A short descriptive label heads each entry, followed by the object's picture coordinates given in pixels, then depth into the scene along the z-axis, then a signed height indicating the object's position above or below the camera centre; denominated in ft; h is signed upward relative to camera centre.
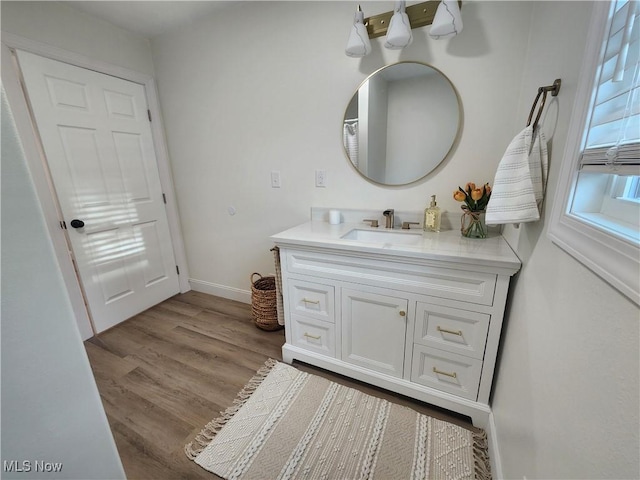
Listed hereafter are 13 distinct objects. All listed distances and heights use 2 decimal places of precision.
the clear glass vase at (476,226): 4.61 -0.99
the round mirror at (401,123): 4.87 +0.91
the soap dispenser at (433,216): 5.03 -0.88
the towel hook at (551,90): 2.78 +0.79
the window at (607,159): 1.65 +0.04
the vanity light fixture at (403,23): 4.03 +2.38
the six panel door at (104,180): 5.74 -0.06
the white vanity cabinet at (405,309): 3.81 -2.25
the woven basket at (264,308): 6.62 -3.31
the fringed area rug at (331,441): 3.72 -4.06
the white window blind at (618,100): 1.71 +0.44
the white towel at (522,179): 2.89 -0.13
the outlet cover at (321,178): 6.13 -0.13
